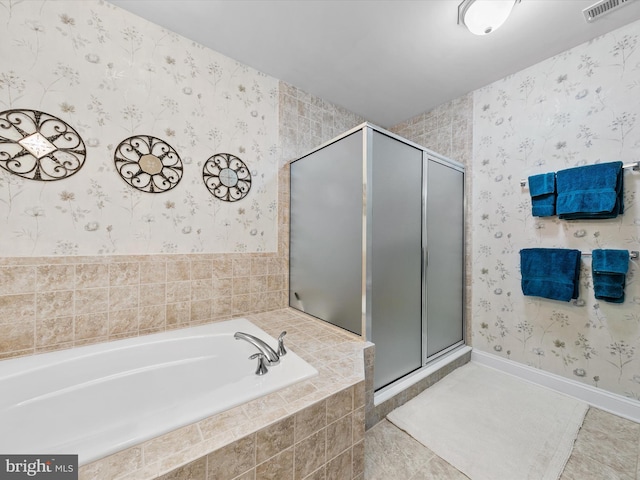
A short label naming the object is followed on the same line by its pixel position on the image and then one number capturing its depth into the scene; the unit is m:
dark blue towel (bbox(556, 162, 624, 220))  1.45
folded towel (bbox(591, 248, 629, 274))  1.43
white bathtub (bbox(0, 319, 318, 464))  0.89
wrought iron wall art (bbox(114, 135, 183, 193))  1.45
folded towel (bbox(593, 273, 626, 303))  1.45
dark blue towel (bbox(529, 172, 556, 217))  1.69
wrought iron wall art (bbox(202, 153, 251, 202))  1.74
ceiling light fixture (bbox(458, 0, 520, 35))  1.28
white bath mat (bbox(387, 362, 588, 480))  1.16
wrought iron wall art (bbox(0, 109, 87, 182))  1.18
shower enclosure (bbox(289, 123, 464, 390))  1.51
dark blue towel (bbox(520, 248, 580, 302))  1.61
